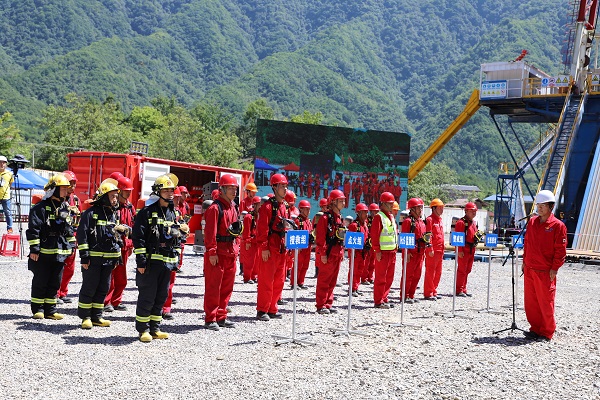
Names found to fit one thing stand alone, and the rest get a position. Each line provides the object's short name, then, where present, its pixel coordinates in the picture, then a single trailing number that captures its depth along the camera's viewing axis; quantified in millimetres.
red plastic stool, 17708
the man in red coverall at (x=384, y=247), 13336
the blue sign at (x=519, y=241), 13594
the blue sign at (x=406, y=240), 11867
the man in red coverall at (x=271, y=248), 11133
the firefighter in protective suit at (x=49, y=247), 10211
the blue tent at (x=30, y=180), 29478
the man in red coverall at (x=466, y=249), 16375
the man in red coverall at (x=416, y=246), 14586
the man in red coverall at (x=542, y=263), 10359
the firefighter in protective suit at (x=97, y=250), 9719
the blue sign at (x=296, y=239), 9594
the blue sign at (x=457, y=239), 13625
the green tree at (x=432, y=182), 85000
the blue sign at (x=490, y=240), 14492
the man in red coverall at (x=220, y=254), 10234
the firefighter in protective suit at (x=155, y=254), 9117
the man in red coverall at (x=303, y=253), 16656
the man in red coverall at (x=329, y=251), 12352
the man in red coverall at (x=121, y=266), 11383
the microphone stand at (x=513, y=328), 10834
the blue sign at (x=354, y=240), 10594
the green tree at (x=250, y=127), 88525
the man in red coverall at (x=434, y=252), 15352
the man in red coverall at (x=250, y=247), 16141
